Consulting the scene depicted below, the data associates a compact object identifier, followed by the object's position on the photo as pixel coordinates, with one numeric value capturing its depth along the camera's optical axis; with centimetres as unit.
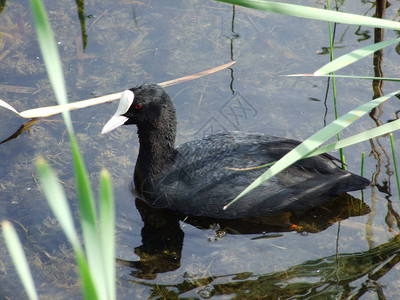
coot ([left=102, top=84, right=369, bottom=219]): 907
